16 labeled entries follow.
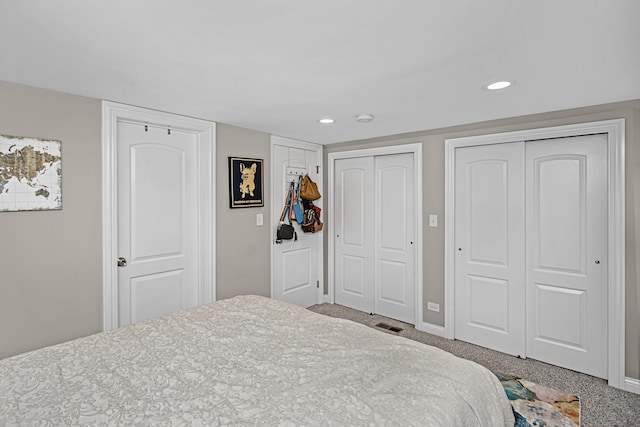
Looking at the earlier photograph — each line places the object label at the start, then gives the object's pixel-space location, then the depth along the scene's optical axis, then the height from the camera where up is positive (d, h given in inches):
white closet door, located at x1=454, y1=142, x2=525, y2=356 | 120.8 -13.0
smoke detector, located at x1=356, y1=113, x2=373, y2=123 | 116.0 +33.7
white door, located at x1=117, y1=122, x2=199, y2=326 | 107.2 -2.5
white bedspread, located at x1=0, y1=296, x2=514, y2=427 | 46.3 -27.6
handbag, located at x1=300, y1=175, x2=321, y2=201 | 160.4 +11.1
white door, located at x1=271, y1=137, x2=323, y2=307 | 154.1 -16.0
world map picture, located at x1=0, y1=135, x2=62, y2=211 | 82.4 +10.3
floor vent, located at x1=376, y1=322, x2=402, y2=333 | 145.6 -50.7
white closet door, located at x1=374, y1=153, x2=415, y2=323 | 150.8 -11.3
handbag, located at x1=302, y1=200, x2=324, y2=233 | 165.9 -3.0
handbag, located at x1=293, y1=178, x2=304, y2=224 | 160.2 +2.4
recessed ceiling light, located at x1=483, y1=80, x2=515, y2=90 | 83.0 +32.4
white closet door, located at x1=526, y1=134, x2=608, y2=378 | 105.0 -13.3
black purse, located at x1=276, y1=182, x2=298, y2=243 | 152.1 -6.0
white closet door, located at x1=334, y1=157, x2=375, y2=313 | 164.7 -10.4
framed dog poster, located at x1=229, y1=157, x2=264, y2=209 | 133.0 +12.6
